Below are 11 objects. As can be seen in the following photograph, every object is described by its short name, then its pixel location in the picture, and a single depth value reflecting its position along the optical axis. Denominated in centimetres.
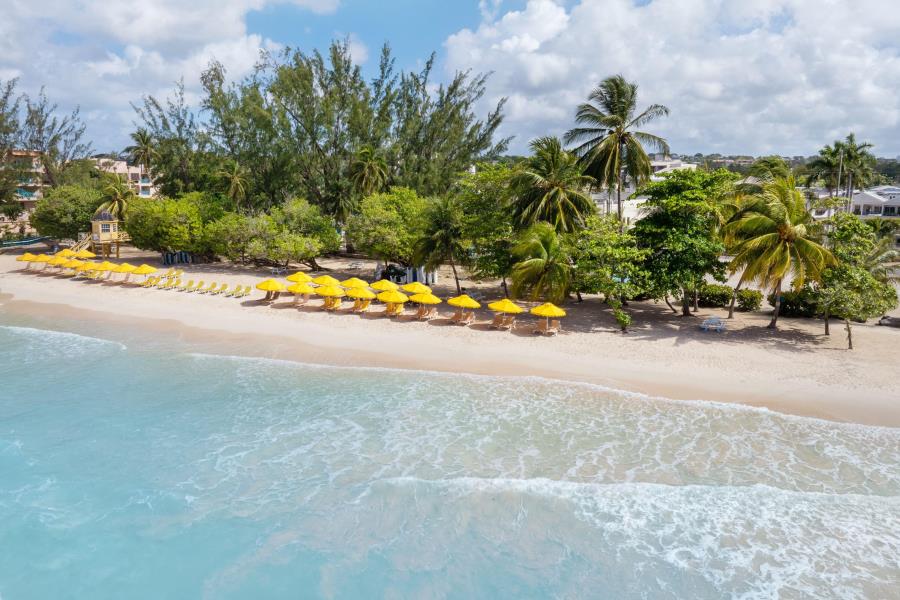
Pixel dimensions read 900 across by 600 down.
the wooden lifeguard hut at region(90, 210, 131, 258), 4288
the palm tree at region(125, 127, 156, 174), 5293
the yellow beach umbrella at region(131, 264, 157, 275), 3299
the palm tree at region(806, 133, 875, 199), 4875
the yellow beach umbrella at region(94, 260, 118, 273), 3438
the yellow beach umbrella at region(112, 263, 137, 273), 3353
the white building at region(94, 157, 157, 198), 8944
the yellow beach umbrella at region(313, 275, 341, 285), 2902
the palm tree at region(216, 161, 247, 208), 4622
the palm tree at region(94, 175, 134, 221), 4469
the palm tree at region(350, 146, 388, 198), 4225
